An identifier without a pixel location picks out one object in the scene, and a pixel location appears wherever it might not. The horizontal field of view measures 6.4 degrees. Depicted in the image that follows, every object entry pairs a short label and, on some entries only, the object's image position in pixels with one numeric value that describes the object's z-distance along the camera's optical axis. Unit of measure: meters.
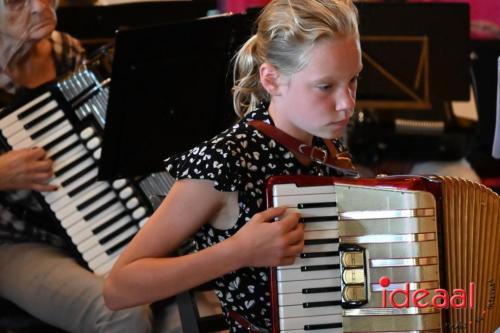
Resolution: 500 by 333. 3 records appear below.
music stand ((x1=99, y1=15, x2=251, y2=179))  7.51
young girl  7.14
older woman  7.67
